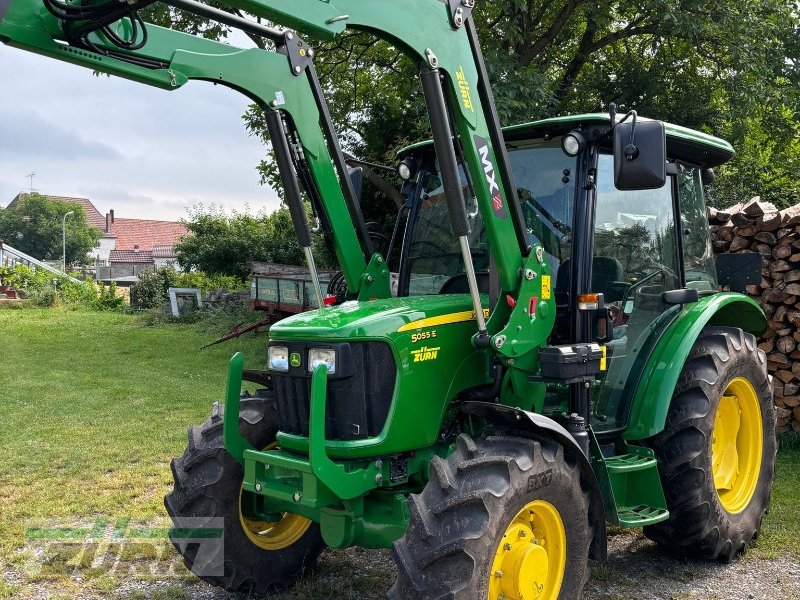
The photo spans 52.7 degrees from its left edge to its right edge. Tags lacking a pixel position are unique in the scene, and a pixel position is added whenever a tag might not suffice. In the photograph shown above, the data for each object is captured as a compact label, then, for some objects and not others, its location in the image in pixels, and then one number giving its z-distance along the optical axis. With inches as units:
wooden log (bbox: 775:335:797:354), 274.2
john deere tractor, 128.6
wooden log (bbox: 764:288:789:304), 274.5
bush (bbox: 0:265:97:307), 1067.3
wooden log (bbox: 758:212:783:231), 275.7
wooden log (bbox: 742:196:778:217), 281.9
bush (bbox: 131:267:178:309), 1016.2
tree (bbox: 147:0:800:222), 478.6
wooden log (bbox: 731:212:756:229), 283.3
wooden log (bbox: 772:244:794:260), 272.1
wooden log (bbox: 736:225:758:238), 282.8
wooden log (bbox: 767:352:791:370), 275.7
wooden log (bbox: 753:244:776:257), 279.6
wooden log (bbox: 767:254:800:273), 273.4
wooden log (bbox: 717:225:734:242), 288.7
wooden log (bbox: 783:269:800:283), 270.2
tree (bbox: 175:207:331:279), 875.4
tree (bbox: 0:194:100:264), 2861.7
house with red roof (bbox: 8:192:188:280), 2381.9
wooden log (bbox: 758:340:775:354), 281.1
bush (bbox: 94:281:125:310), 1073.9
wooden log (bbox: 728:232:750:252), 284.9
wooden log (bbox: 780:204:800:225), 270.7
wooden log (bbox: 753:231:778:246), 277.6
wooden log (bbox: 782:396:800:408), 271.9
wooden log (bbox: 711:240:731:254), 290.7
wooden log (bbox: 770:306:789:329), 275.4
